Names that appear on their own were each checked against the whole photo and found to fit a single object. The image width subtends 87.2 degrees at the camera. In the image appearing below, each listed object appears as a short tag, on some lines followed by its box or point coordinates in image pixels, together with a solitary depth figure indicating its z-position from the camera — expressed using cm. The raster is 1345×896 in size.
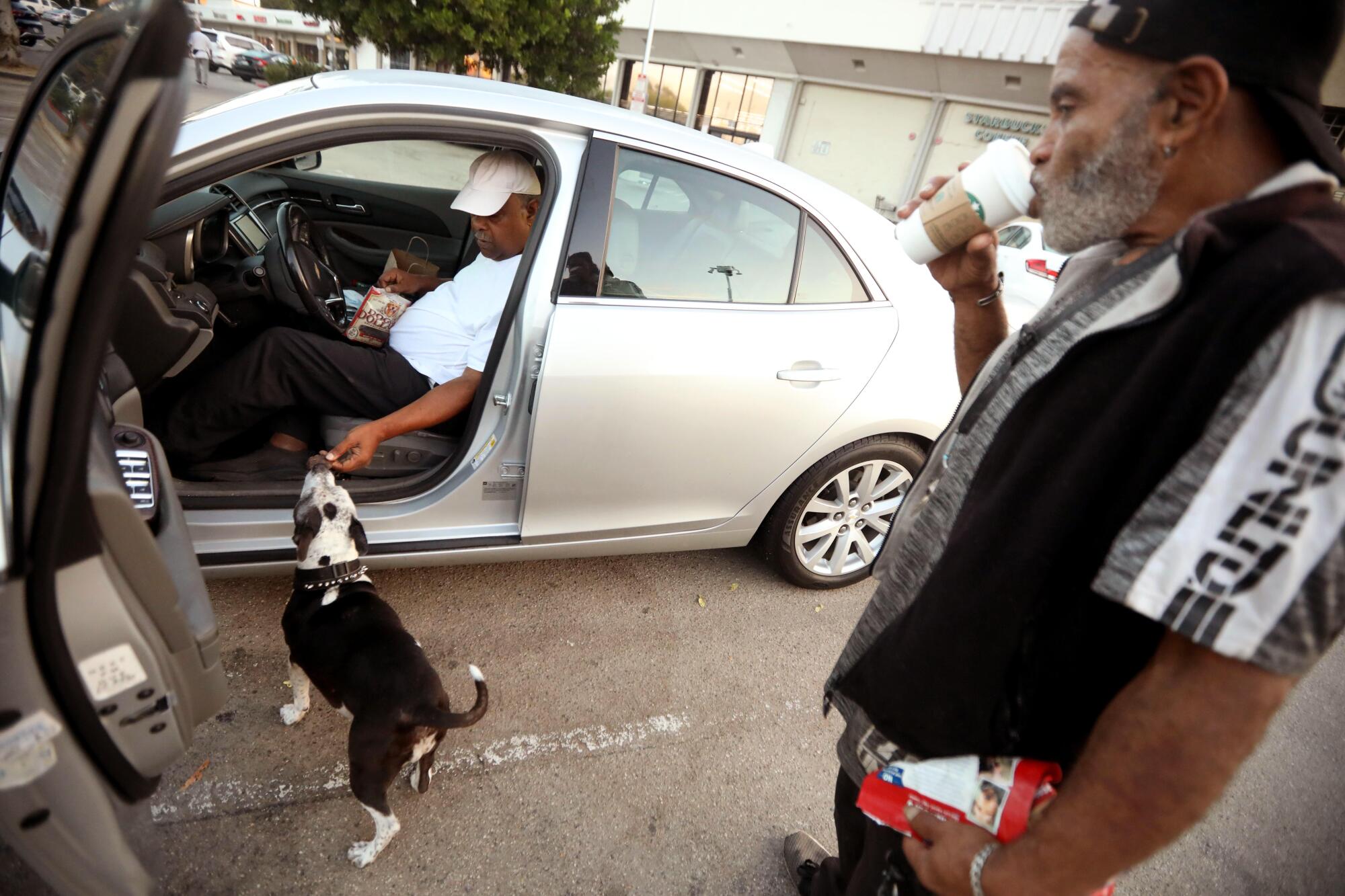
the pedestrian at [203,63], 1796
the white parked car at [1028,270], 656
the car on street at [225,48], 2848
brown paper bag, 341
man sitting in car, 239
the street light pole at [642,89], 1458
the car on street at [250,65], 2808
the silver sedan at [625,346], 215
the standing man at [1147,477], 70
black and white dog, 176
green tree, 1276
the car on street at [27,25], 2005
